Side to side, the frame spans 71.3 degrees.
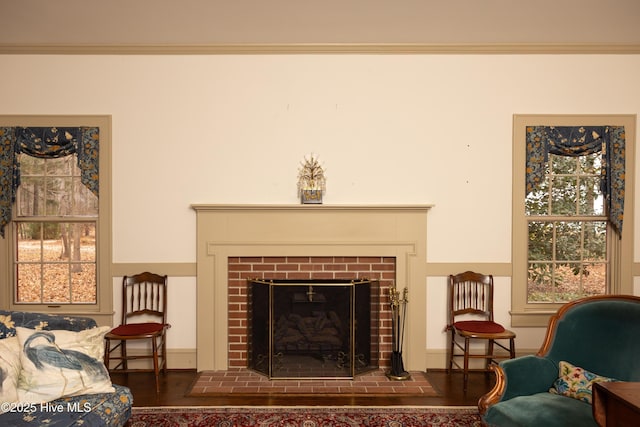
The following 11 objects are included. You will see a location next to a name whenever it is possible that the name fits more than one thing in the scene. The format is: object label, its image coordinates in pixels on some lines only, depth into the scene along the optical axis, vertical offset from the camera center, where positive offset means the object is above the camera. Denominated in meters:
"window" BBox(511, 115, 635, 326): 3.95 -0.11
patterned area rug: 2.98 -1.39
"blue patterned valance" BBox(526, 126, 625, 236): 3.91 +0.61
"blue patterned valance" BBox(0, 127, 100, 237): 3.87 +0.57
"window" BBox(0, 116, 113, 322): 3.95 -0.28
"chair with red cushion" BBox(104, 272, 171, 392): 3.83 -0.84
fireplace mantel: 3.90 -0.24
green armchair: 2.29 -0.83
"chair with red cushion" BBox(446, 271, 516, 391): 3.83 -0.82
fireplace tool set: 3.74 -1.00
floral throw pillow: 2.40 -0.92
